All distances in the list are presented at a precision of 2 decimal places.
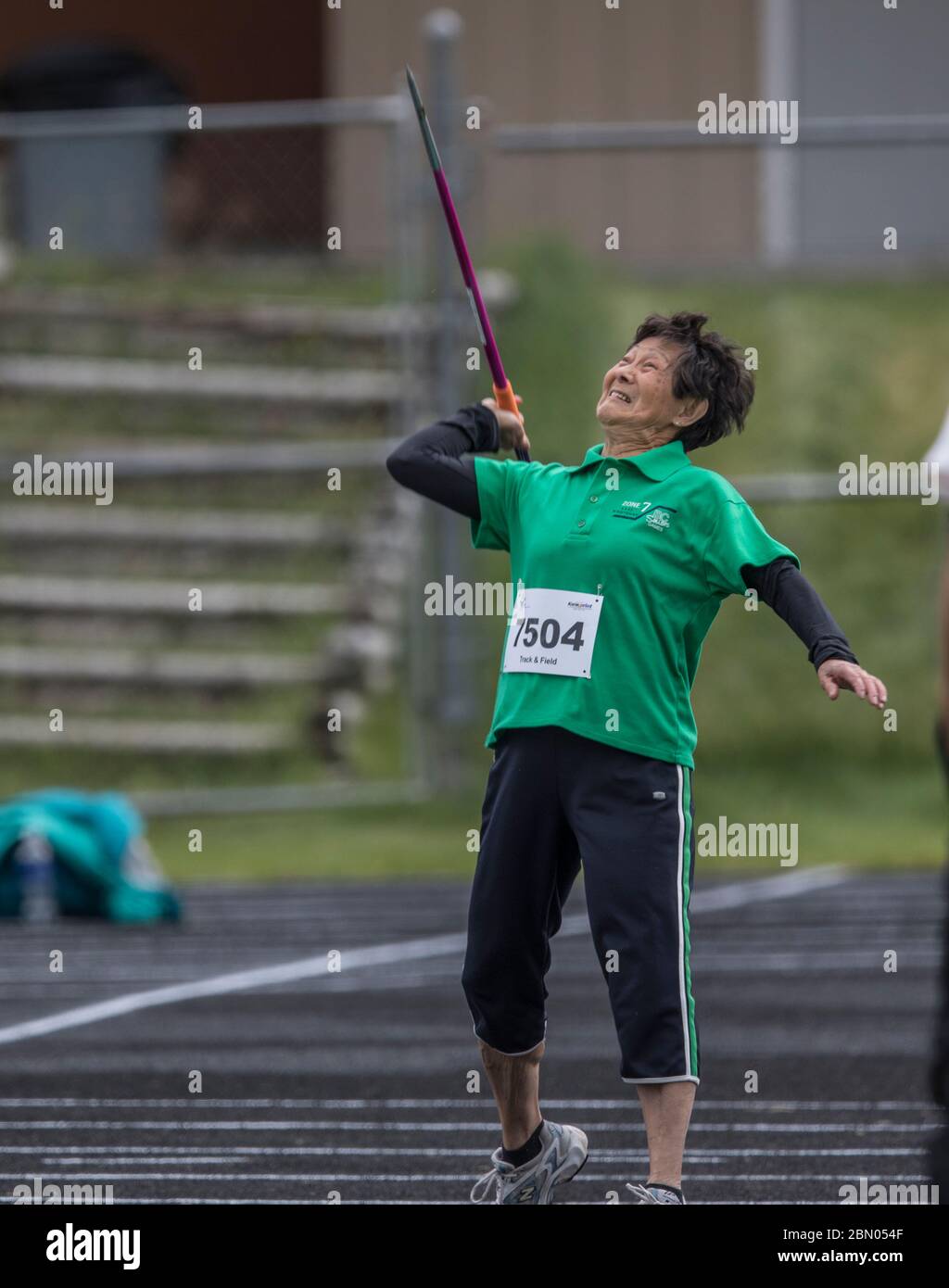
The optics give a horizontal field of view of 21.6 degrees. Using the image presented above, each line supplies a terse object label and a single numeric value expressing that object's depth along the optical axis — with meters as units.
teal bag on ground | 10.79
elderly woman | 5.09
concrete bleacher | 14.66
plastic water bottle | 10.67
